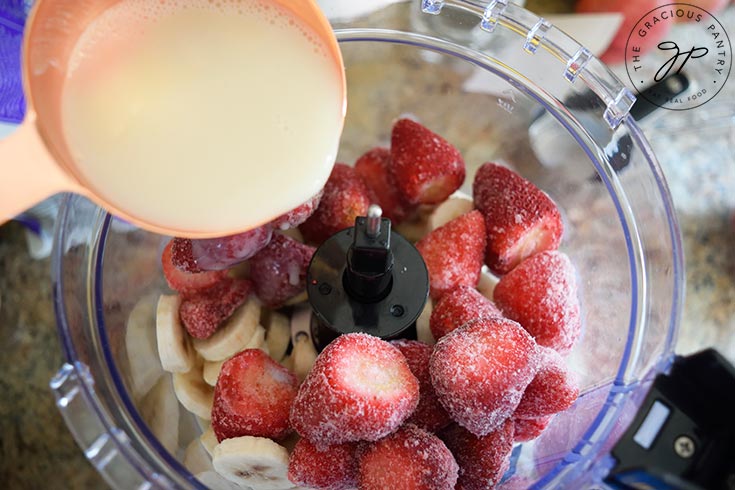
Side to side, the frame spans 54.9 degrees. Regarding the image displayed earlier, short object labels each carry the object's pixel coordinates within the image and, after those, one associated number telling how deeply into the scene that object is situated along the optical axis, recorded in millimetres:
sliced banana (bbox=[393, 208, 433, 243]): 296
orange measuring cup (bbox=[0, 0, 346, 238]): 171
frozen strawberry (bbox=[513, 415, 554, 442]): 238
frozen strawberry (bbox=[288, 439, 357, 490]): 215
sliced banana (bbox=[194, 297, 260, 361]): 254
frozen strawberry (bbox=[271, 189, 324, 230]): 241
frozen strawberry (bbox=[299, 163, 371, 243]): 266
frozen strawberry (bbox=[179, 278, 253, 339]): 248
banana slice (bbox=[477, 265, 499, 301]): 280
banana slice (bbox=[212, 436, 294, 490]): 217
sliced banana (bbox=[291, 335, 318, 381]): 256
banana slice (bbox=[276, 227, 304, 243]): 272
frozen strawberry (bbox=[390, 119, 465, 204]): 268
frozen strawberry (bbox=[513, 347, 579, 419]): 222
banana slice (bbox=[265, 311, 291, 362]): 273
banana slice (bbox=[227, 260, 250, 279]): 261
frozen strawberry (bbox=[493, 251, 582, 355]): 246
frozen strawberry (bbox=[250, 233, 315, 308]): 254
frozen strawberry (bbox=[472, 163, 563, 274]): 260
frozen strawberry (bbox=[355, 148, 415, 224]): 287
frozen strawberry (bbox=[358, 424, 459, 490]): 206
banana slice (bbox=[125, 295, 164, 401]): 248
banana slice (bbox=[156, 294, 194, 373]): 245
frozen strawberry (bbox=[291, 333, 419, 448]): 208
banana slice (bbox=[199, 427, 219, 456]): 243
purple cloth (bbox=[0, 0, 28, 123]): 256
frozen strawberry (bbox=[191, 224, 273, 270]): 231
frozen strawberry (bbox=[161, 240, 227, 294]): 250
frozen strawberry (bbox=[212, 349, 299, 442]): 225
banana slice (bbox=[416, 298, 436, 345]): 265
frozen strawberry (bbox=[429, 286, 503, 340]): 241
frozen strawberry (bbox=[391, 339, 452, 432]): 229
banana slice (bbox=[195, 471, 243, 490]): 232
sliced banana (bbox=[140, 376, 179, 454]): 240
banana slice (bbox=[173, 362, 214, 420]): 253
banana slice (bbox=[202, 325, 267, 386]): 257
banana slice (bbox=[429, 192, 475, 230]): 279
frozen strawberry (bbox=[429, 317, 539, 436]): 212
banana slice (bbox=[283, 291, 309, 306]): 273
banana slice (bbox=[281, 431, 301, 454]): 234
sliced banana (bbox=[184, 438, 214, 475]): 234
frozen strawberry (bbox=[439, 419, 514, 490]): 219
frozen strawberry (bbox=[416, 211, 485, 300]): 256
